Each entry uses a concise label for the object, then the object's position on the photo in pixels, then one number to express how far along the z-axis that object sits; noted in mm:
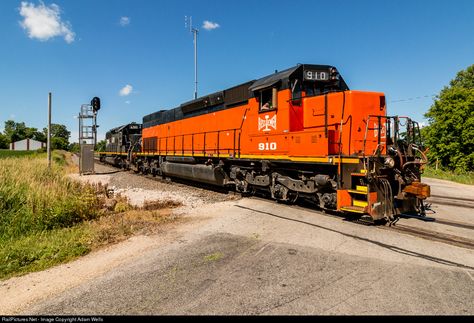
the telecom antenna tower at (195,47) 28297
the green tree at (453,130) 30578
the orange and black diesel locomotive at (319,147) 6809
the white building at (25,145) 107056
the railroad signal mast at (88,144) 21547
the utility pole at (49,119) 19766
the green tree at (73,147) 141475
